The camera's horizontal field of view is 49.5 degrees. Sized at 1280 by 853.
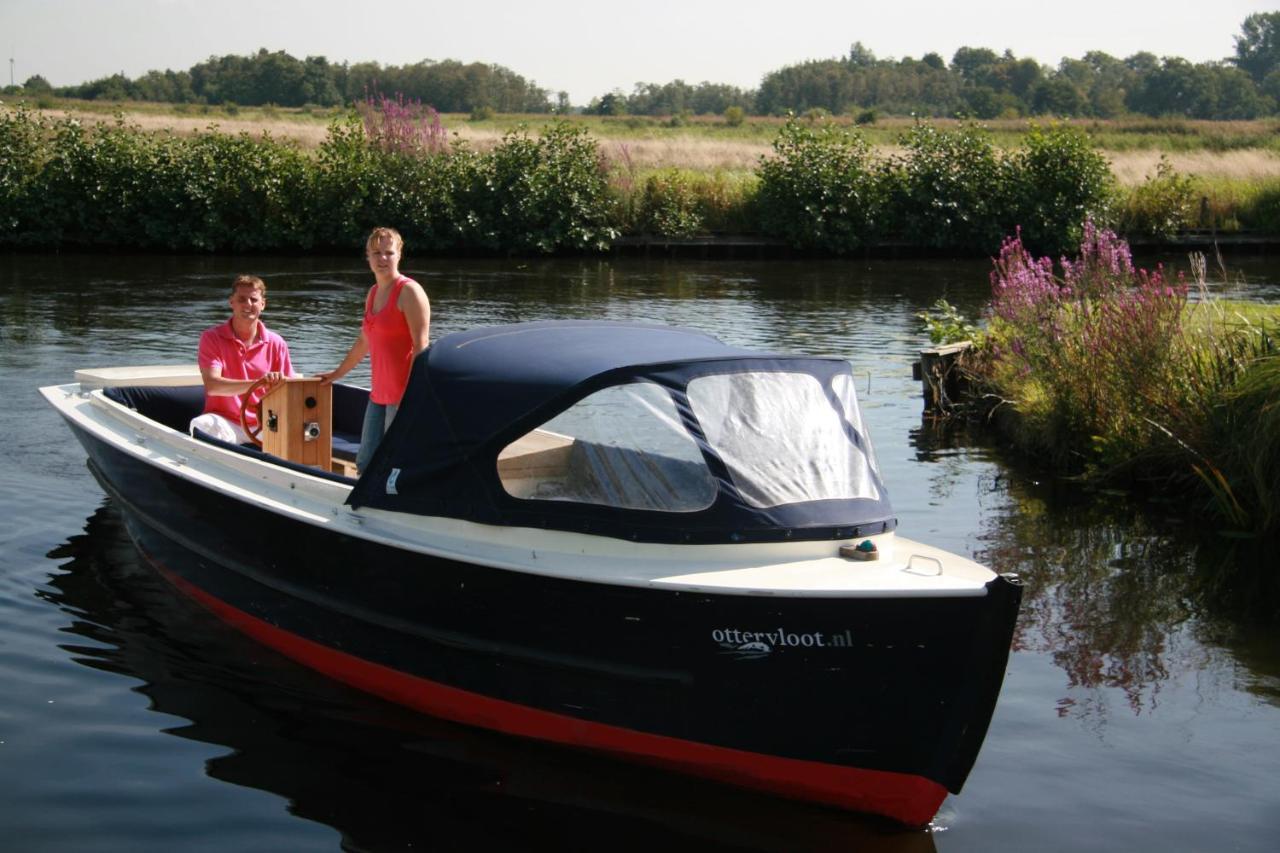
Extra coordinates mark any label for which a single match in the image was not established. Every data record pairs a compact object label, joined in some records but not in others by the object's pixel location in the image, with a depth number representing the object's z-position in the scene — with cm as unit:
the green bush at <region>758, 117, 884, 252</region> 3153
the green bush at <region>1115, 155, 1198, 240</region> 3266
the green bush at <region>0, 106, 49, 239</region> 2831
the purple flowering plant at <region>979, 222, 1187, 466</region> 1065
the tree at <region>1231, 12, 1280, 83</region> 16988
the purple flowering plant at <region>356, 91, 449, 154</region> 3108
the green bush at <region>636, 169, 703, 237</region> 3153
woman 714
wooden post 1399
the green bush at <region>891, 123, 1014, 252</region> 3192
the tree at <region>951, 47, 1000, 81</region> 16538
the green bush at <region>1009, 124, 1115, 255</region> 3180
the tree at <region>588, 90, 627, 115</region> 10750
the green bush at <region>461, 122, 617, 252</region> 3027
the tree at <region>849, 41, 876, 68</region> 18138
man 834
